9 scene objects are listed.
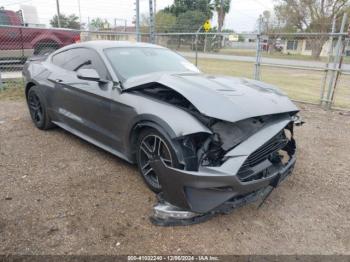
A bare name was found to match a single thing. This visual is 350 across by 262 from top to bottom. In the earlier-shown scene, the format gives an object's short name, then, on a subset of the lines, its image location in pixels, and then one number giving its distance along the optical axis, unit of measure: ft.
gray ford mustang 8.25
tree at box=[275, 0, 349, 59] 100.37
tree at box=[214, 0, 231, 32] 142.12
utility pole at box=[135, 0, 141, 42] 31.71
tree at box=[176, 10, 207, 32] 113.19
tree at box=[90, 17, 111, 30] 106.96
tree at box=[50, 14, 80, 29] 114.93
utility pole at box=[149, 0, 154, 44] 32.89
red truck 29.12
